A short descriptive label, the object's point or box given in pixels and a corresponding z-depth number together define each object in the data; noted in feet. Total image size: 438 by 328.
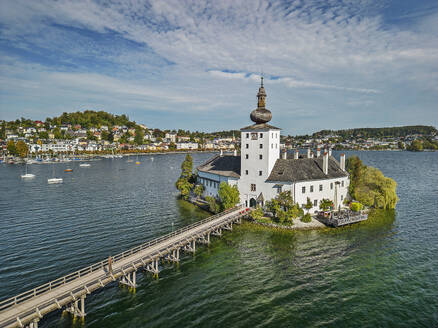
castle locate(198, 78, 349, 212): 148.25
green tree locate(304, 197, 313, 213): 146.34
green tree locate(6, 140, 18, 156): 597.52
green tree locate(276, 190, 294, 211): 137.69
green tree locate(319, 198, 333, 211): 151.23
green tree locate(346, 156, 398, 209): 170.30
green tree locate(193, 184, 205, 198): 195.80
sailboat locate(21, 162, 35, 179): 329.66
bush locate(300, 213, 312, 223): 139.54
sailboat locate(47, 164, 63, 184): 292.61
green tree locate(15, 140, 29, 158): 579.07
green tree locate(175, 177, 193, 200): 200.07
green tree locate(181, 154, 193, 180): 211.41
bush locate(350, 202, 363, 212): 152.25
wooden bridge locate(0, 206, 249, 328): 61.21
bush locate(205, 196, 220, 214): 161.26
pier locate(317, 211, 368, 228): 138.21
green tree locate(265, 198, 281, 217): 139.51
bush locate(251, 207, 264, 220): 143.33
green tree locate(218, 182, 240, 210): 155.74
